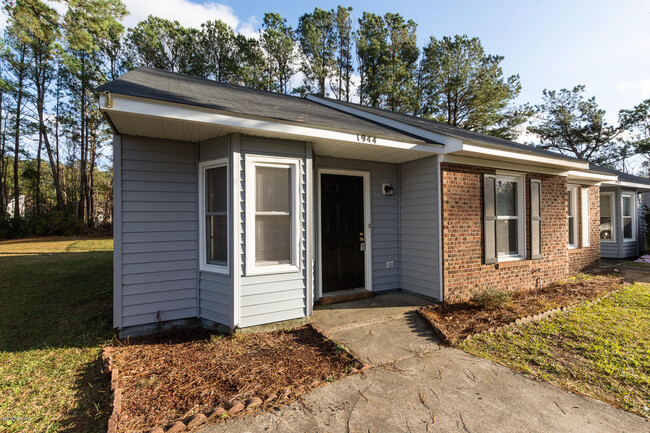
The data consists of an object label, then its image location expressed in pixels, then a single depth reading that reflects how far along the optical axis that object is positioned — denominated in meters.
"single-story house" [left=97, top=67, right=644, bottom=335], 3.75
